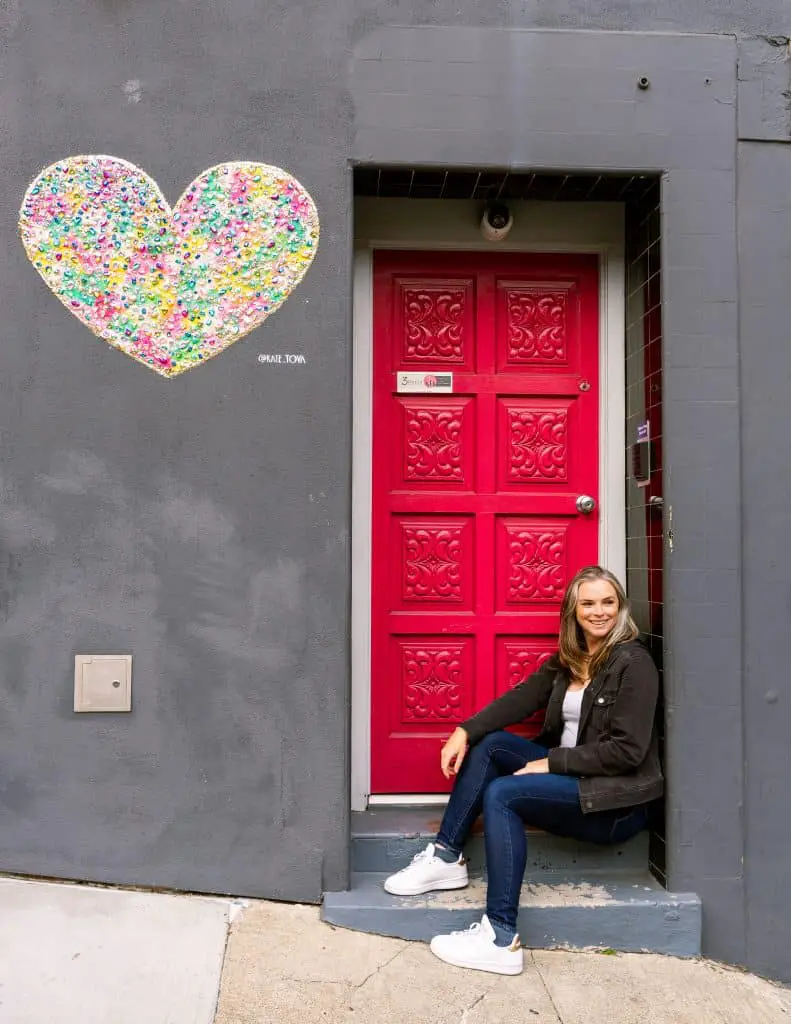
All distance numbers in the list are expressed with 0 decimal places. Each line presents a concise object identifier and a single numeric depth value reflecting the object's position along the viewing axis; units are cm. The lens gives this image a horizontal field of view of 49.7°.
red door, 370
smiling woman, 301
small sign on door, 371
